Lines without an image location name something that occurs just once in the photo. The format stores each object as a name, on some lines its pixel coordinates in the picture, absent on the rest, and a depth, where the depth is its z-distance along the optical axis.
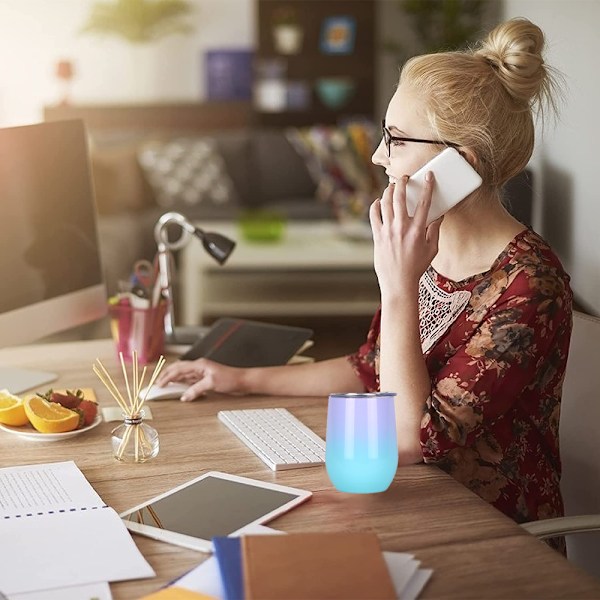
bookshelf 8.62
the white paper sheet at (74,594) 1.64
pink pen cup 2.61
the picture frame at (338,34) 8.60
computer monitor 2.45
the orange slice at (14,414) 2.18
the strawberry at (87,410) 2.19
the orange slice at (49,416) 2.14
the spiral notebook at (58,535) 1.69
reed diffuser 2.05
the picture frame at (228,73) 8.50
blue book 1.60
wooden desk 1.68
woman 2.02
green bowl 5.63
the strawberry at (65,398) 2.20
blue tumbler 1.85
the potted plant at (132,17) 8.22
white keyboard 2.03
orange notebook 1.59
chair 2.19
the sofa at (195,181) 6.83
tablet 1.79
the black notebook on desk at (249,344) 2.55
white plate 2.14
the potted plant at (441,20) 7.74
